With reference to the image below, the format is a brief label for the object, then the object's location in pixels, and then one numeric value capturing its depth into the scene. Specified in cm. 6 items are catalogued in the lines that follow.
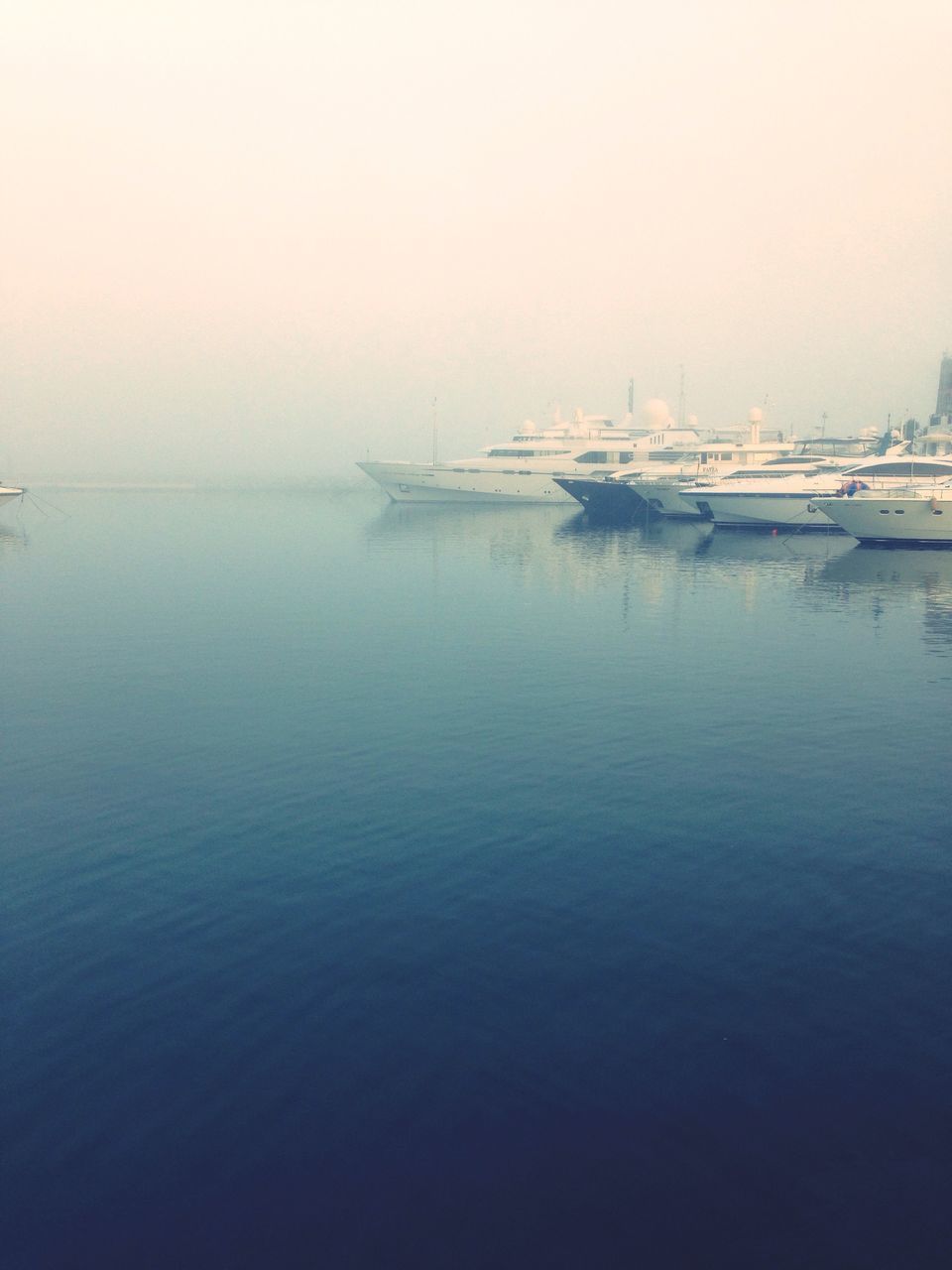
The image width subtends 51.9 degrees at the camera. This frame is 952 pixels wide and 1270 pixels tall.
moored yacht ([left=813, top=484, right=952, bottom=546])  6650
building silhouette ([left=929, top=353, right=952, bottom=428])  16088
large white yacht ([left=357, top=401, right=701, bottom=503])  12438
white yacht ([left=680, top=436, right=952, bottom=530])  7738
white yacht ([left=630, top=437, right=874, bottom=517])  9344
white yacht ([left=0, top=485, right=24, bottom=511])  9838
